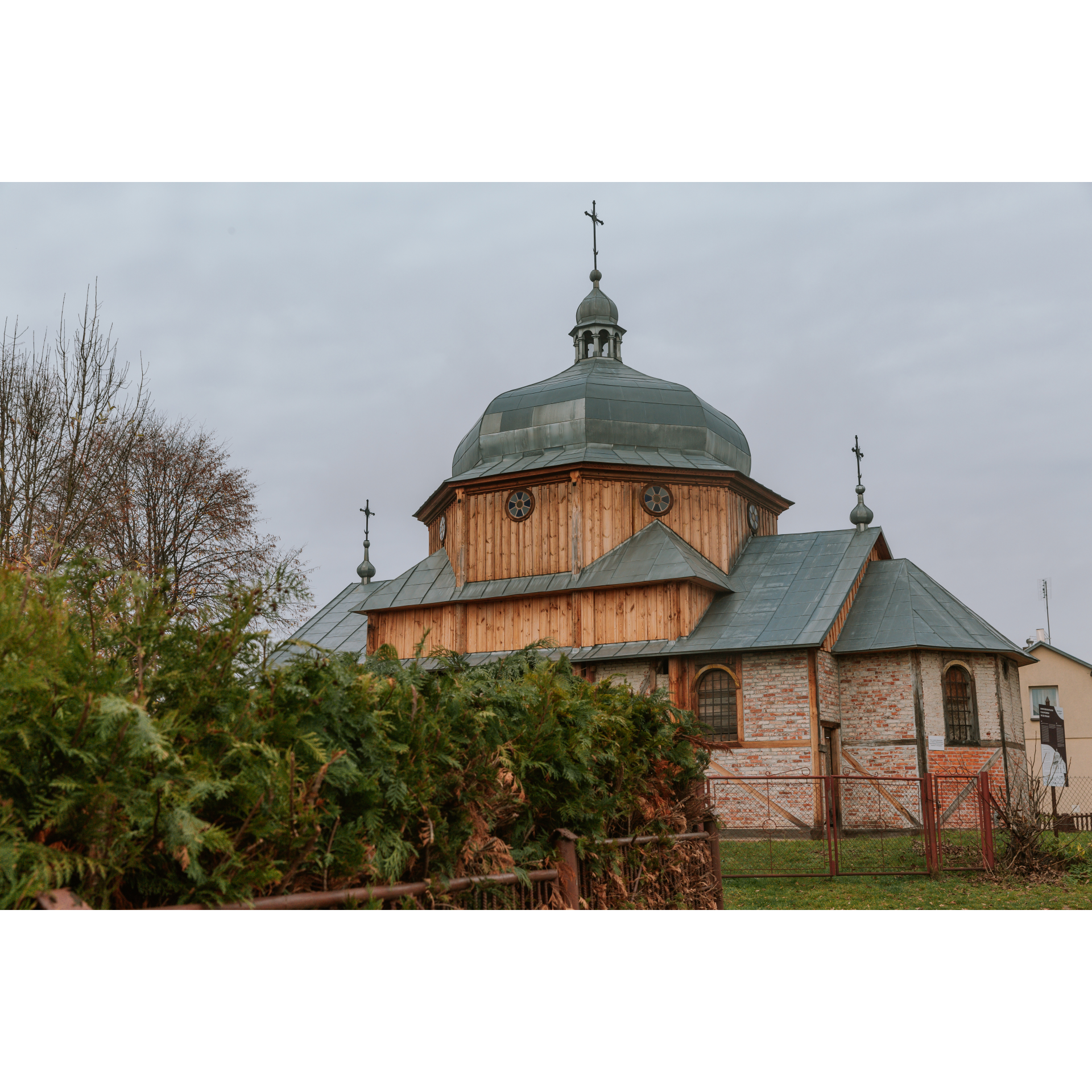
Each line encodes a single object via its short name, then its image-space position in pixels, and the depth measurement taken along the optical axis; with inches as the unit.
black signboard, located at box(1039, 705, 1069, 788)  1333.7
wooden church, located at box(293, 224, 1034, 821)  870.4
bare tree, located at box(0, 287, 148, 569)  717.9
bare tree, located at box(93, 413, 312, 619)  976.9
